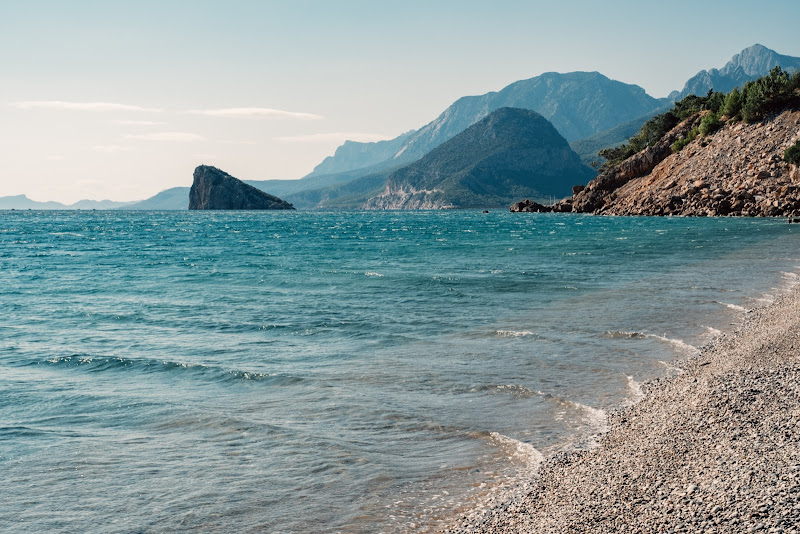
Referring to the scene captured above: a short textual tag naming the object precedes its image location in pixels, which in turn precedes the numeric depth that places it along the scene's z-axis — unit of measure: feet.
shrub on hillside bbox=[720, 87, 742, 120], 303.07
